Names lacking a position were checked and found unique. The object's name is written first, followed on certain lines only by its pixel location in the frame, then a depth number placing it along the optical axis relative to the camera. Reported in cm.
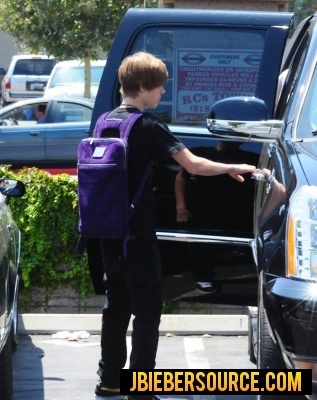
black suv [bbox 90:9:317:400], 775
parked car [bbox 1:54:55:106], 5384
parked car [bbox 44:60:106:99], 3946
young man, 783
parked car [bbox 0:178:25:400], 792
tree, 4235
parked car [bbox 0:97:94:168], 2444
